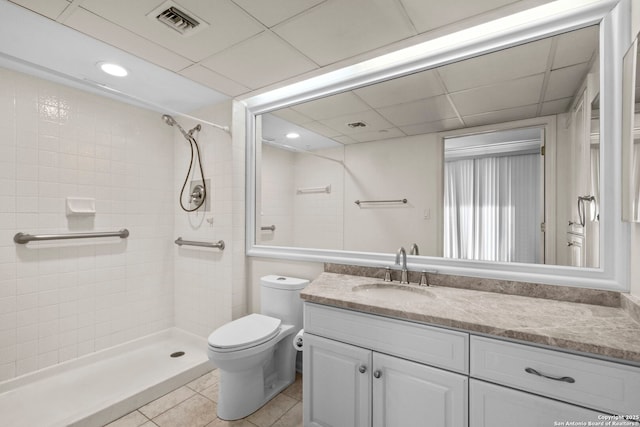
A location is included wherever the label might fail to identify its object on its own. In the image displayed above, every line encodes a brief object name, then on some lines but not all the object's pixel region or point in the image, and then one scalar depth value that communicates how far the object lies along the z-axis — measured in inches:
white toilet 64.5
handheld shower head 89.9
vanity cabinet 44.2
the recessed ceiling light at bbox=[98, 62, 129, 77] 73.5
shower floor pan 65.0
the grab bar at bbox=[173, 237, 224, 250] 94.8
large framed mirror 50.3
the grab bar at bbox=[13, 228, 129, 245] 75.5
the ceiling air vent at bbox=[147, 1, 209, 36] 52.9
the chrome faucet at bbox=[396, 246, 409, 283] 65.1
